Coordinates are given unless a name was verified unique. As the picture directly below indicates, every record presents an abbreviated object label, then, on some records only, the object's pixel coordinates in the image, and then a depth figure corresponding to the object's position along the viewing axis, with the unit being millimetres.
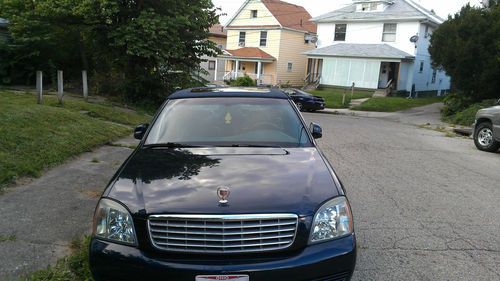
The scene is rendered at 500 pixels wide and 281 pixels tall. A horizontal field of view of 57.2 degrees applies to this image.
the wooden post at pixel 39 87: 11977
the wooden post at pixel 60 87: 12820
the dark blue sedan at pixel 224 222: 2945
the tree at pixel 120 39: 15555
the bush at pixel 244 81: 35469
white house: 34875
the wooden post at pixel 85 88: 15727
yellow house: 43031
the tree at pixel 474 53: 22219
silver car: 11875
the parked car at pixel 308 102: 26828
